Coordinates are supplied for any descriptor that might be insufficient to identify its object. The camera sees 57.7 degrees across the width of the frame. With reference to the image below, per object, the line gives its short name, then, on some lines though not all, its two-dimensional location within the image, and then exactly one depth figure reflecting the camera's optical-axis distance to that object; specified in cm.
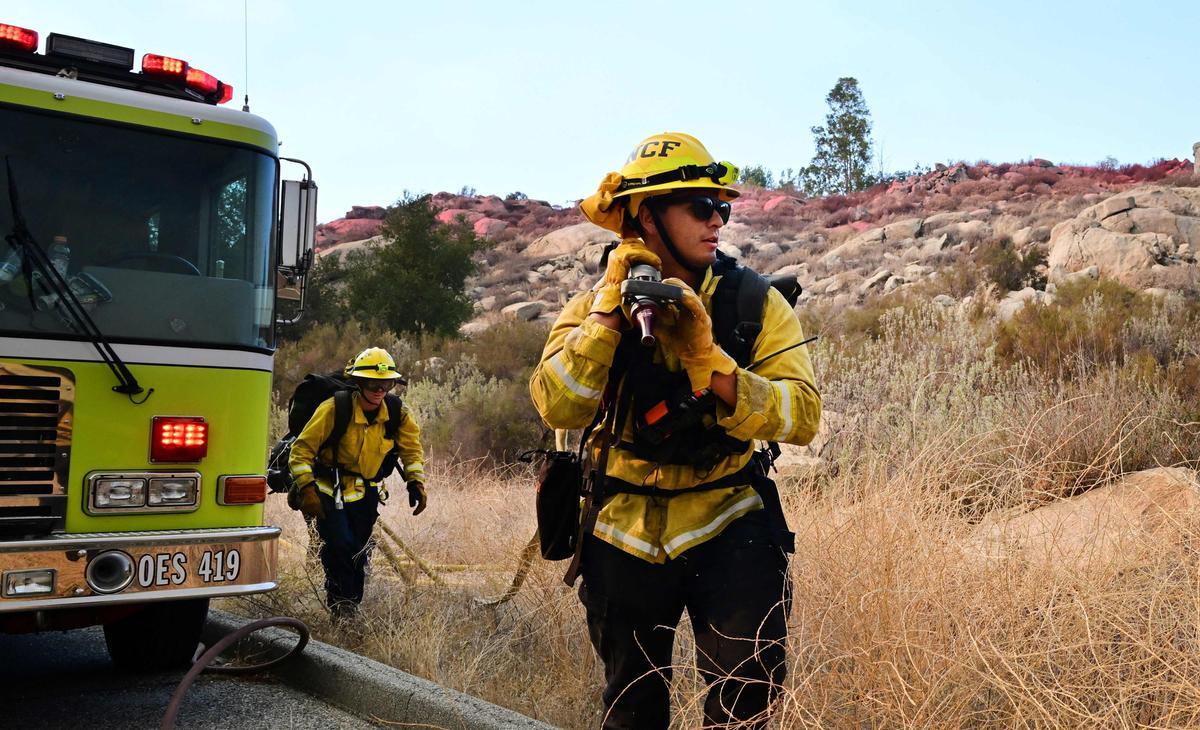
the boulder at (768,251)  3534
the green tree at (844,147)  4738
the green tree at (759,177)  5441
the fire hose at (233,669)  415
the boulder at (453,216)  5772
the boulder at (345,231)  5678
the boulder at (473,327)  2938
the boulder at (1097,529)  384
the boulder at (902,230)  3231
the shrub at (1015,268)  2109
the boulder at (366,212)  6256
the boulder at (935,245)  2852
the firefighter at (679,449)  278
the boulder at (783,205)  4381
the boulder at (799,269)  3044
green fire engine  413
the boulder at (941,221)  3238
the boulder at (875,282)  2570
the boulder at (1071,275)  1870
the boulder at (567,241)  4491
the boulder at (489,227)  5359
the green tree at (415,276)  2677
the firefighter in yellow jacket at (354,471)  644
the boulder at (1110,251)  1941
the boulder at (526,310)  3214
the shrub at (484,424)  1345
